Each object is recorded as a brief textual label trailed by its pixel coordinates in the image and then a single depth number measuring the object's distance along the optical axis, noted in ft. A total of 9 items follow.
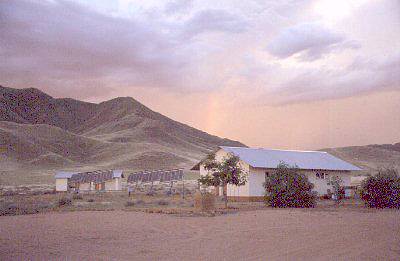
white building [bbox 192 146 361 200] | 126.21
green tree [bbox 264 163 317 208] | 96.68
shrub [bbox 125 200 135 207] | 108.35
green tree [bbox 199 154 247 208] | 99.40
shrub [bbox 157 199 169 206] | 110.76
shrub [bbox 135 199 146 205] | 115.16
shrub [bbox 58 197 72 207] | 107.76
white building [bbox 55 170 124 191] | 203.10
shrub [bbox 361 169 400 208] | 95.04
